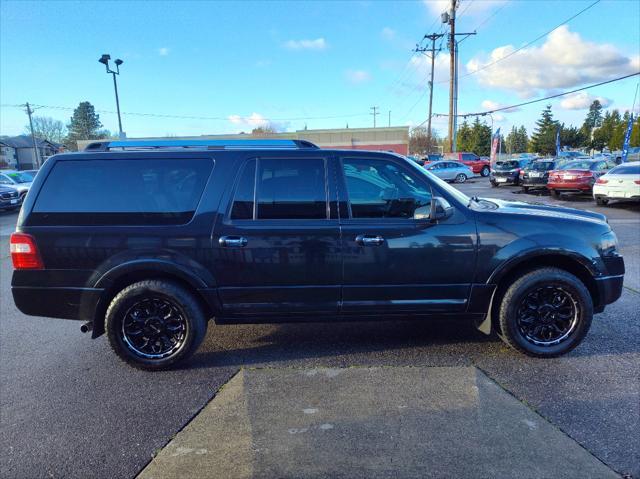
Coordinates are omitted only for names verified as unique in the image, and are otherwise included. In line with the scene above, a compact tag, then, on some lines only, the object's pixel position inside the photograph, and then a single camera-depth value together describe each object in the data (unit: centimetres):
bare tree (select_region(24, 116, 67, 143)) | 9731
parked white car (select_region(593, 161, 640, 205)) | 1316
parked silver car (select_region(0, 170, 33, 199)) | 1938
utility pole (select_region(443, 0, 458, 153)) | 3328
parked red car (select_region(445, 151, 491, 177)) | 3641
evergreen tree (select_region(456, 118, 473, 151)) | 7862
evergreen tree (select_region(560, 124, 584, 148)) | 8806
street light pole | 2118
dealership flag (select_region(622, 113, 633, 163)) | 2352
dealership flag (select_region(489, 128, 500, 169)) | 3362
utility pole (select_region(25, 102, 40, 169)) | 6310
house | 8350
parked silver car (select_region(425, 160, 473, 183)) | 2983
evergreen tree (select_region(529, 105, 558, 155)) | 8912
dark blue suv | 350
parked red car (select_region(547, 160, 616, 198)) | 1673
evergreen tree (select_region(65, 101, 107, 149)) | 8912
